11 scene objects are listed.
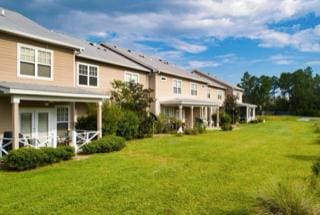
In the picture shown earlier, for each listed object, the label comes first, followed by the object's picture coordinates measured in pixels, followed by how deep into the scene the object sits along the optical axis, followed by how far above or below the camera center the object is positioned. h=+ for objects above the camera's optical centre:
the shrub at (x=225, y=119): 39.00 -0.75
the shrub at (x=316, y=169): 8.14 -1.55
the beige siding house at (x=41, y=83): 13.84 +1.74
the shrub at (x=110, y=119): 18.69 -0.32
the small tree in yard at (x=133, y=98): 22.40 +1.18
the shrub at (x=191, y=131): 26.38 -1.56
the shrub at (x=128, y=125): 20.15 -0.80
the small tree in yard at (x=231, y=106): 45.81 +1.11
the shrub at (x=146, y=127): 22.79 -1.03
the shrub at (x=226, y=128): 31.72 -1.56
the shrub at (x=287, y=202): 5.45 -1.69
